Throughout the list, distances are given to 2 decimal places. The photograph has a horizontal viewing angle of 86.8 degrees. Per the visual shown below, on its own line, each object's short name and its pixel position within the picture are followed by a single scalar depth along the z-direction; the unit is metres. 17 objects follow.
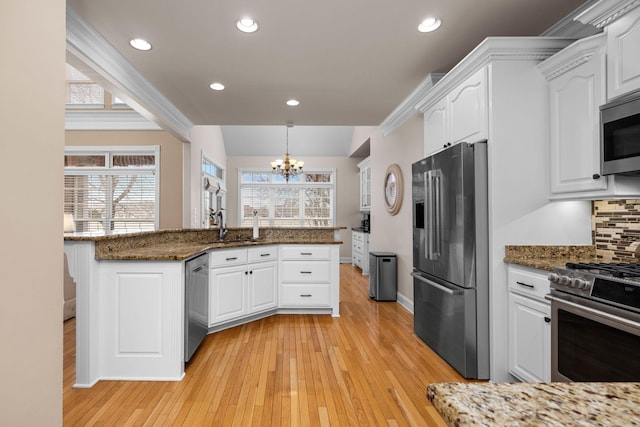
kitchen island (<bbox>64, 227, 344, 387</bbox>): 2.37
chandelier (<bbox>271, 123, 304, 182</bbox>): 7.02
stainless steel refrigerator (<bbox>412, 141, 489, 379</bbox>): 2.39
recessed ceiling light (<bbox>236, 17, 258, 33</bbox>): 2.38
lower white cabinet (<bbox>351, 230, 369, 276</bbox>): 7.05
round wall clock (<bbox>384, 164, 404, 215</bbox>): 4.57
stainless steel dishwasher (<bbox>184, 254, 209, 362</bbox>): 2.63
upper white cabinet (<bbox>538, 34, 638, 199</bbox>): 1.91
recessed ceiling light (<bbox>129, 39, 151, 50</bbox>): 2.66
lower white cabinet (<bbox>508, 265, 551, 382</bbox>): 2.00
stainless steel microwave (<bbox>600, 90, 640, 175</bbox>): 1.69
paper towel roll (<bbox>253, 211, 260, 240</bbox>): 4.19
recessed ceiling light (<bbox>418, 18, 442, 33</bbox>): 2.41
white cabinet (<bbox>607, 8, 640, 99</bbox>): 1.69
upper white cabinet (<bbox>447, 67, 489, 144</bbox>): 2.41
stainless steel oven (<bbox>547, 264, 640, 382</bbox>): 1.48
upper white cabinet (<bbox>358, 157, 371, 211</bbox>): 7.66
